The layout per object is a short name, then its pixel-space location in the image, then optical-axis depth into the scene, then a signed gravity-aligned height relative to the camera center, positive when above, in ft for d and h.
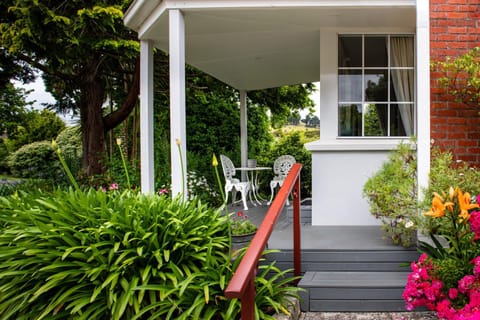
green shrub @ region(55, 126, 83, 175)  45.80 +2.38
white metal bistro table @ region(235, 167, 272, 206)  27.06 -1.72
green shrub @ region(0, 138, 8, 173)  47.94 +0.34
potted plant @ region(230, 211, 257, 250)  11.50 -2.33
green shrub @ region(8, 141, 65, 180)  43.15 +0.37
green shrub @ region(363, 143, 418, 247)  12.32 -1.31
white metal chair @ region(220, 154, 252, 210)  22.27 -1.47
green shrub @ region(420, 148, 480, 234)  11.64 -0.85
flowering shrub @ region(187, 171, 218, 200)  22.49 -1.82
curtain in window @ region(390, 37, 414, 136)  16.63 +3.38
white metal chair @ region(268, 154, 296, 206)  25.18 -0.65
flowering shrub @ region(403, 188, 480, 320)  8.66 -2.86
